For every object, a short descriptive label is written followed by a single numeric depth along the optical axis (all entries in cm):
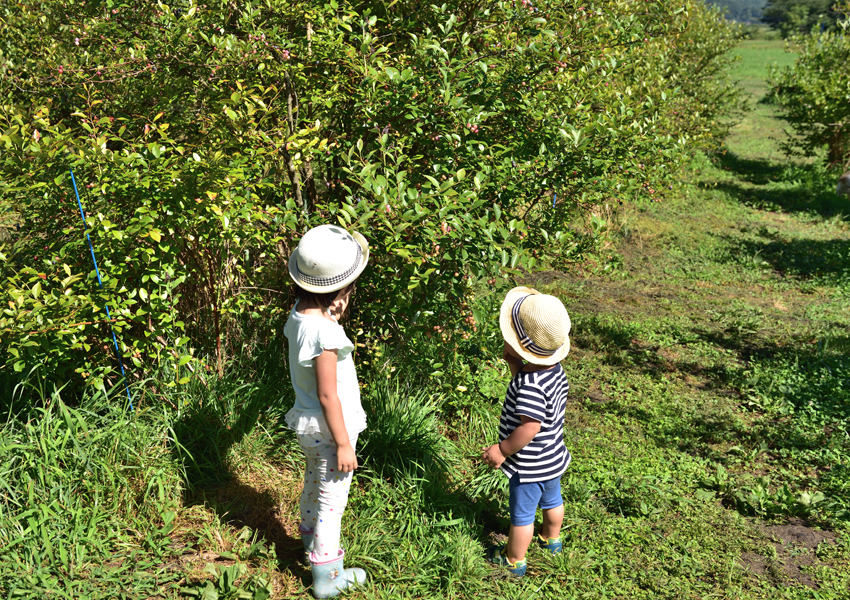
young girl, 230
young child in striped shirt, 261
